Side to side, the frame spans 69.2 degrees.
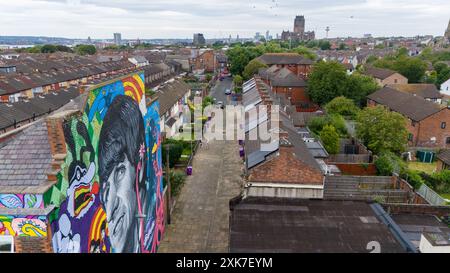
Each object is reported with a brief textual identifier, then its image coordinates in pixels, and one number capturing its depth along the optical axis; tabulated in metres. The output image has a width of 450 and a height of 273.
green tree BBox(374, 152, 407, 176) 24.77
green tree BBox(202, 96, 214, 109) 47.39
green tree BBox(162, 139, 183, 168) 26.95
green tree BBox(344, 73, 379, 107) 45.66
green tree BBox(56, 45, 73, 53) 120.03
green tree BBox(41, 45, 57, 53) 117.46
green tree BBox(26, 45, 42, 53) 120.56
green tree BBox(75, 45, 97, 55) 127.32
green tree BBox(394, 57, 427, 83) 64.06
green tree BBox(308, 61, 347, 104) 45.12
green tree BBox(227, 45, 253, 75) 77.69
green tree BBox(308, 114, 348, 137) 33.78
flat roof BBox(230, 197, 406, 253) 12.40
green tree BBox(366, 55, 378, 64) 94.09
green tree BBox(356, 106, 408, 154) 28.05
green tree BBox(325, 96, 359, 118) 39.19
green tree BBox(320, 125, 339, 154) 28.12
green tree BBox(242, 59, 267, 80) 65.81
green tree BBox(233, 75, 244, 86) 68.72
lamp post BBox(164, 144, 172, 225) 18.95
